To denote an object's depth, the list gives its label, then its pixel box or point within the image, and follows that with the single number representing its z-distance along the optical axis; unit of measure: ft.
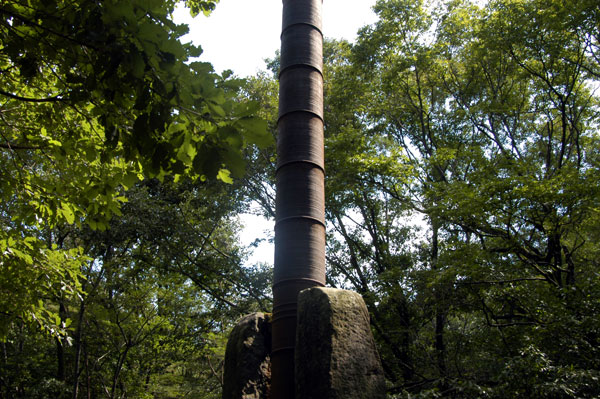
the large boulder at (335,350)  7.79
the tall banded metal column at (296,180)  9.23
